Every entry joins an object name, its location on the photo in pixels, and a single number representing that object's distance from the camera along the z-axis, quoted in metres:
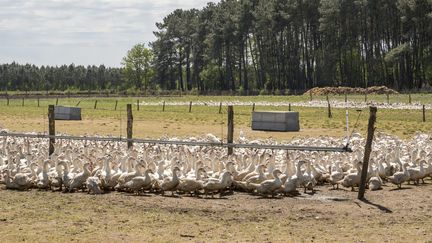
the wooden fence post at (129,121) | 27.81
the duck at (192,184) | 18.75
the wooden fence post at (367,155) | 18.08
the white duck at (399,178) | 19.70
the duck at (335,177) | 19.83
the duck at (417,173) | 20.20
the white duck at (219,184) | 18.69
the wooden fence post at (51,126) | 26.17
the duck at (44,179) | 19.94
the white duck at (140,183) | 18.97
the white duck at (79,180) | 19.56
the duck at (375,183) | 19.33
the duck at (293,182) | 18.64
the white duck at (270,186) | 18.42
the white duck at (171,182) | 18.80
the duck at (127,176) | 19.22
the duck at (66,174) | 19.73
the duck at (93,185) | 19.22
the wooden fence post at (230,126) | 24.85
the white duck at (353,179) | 19.42
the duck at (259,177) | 18.94
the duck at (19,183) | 20.03
